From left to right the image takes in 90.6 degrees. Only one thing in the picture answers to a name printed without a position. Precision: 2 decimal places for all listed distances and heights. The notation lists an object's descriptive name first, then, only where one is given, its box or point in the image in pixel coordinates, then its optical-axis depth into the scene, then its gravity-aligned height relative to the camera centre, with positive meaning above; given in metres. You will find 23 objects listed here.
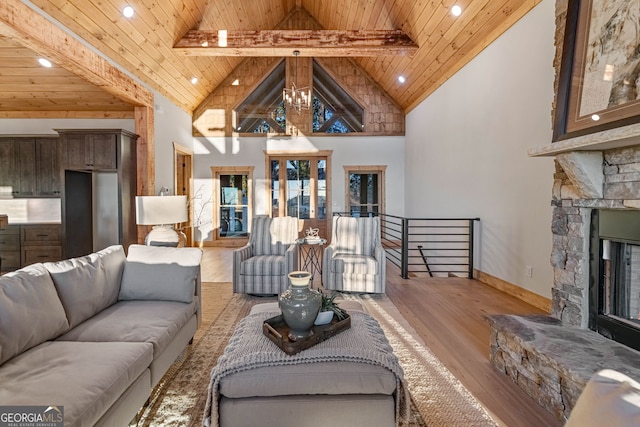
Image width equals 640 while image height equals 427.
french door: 8.05 +0.45
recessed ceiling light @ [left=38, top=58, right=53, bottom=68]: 4.12 +1.89
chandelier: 5.71 +1.95
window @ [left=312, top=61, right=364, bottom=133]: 8.05 +2.42
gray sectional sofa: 1.35 -0.75
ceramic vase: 1.68 -0.54
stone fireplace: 1.76 -0.60
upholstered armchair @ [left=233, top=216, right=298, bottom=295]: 3.88 -0.80
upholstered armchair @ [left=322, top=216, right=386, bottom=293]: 3.95 -0.68
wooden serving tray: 1.59 -0.69
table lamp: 3.66 -0.11
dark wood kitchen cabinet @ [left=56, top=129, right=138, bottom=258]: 4.61 +0.27
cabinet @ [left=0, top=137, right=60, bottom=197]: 5.22 +0.63
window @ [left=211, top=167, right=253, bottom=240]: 8.05 +0.04
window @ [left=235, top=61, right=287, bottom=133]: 8.03 +2.40
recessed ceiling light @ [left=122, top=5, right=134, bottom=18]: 3.89 +2.41
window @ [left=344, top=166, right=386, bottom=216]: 8.08 +0.35
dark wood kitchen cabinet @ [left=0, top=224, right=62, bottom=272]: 5.12 -0.64
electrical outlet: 3.59 -0.74
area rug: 1.79 -1.18
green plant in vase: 1.90 -0.62
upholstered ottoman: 1.48 -0.87
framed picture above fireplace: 1.83 +0.88
